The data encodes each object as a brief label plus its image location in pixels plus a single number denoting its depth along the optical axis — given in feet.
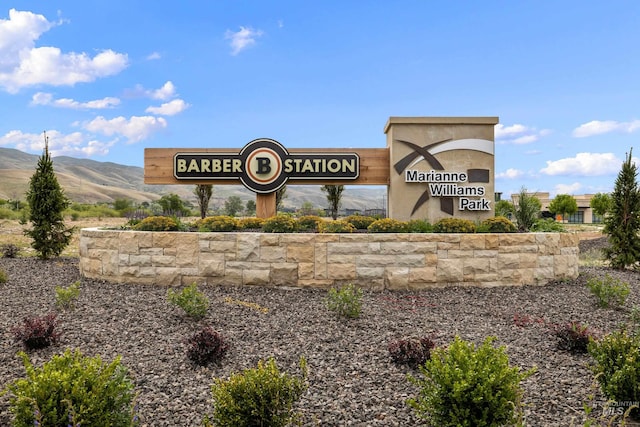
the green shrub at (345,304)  22.41
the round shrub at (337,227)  31.53
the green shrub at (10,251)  45.42
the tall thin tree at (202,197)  55.00
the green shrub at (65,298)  24.27
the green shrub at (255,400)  11.48
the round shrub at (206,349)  17.57
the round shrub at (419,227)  32.36
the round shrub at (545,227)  36.60
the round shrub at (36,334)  18.97
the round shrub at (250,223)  36.08
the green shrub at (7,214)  109.50
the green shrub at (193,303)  22.36
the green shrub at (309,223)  33.24
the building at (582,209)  247.70
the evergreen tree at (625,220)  43.39
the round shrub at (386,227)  31.65
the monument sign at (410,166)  40.42
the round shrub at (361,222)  36.09
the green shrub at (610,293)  26.40
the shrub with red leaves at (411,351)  17.26
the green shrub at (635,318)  21.90
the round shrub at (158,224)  33.47
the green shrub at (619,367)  13.16
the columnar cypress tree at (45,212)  43.45
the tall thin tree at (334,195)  59.69
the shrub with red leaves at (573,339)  19.01
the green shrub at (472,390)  11.03
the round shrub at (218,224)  33.73
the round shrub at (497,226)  33.30
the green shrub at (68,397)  10.26
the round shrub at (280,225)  31.24
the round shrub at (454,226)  31.94
